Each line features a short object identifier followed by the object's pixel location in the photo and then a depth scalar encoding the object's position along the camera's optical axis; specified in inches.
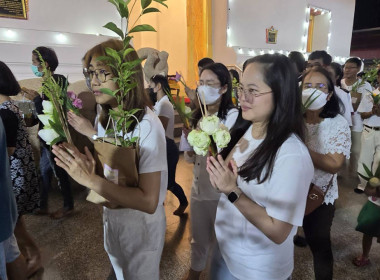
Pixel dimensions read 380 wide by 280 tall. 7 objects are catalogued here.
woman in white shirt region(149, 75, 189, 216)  105.3
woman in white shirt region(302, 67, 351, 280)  60.0
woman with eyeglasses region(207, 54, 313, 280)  35.2
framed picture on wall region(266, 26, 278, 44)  345.4
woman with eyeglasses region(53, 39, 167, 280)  38.1
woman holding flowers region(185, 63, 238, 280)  70.1
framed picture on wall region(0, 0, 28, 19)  185.0
